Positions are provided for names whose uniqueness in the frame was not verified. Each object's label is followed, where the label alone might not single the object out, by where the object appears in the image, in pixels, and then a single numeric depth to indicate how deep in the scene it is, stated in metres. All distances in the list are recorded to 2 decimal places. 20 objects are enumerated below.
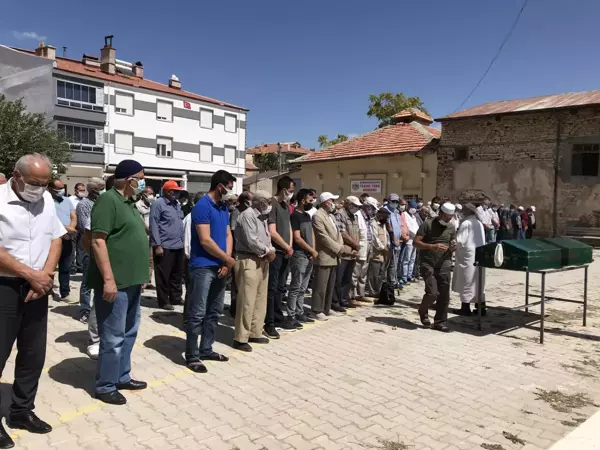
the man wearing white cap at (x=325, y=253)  7.24
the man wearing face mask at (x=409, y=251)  10.53
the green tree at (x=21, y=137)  24.75
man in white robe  7.70
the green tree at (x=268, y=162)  64.75
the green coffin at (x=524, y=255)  6.53
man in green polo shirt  3.84
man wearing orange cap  7.45
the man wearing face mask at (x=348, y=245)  7.98
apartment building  34.31
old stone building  20.19
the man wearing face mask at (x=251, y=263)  5.53
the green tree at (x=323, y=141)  53.49
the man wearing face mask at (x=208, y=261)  4.88
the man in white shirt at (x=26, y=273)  3.30
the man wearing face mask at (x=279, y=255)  6.37
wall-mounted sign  23.88
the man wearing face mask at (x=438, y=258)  6.85
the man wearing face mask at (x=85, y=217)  6.37
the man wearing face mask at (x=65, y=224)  6.86
